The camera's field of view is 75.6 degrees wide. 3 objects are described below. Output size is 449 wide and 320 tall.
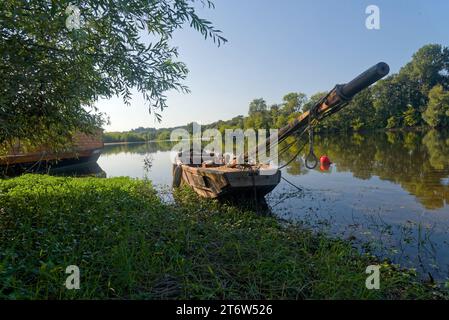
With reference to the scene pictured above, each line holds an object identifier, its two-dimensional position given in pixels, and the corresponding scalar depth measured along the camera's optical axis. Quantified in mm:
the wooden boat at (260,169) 5805
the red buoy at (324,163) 7816
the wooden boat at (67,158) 19500
